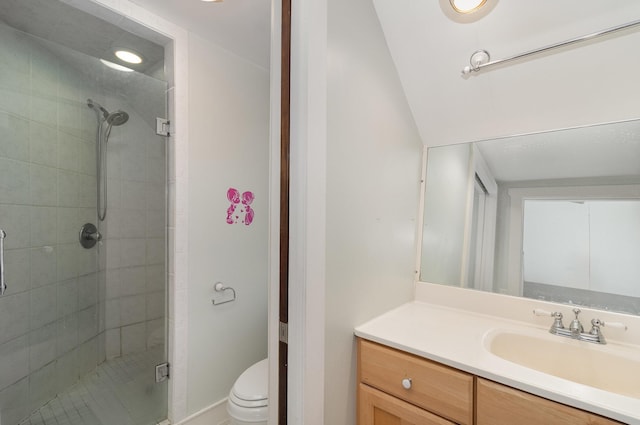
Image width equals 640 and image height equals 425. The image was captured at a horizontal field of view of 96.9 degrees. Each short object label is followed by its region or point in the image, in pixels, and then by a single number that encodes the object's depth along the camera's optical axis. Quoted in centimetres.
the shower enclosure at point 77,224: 138
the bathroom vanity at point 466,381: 78
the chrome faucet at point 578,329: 109
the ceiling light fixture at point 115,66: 160
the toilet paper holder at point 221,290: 181
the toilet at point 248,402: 137
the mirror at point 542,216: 115
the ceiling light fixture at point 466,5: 105
